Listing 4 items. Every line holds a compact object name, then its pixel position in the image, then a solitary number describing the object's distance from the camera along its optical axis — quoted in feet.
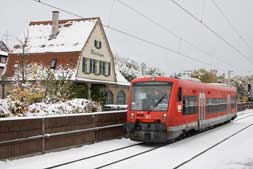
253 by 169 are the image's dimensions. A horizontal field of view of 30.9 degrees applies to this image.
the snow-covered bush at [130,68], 211.61
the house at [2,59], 182.56
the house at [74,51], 145.59
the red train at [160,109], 57.62
